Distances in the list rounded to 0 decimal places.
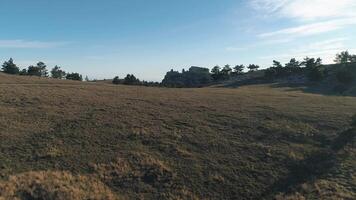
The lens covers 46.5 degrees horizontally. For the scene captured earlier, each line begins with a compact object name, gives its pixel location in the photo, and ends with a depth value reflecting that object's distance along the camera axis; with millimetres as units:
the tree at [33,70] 119812
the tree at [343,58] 118500
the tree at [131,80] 99150
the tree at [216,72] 135875
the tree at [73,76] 122938
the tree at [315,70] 108125
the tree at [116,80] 103219
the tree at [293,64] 130275
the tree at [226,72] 135625
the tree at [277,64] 130600
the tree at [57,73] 142625
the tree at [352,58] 114431
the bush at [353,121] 37978
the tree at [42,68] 138950
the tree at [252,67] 155938
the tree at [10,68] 111225
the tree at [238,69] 147900
